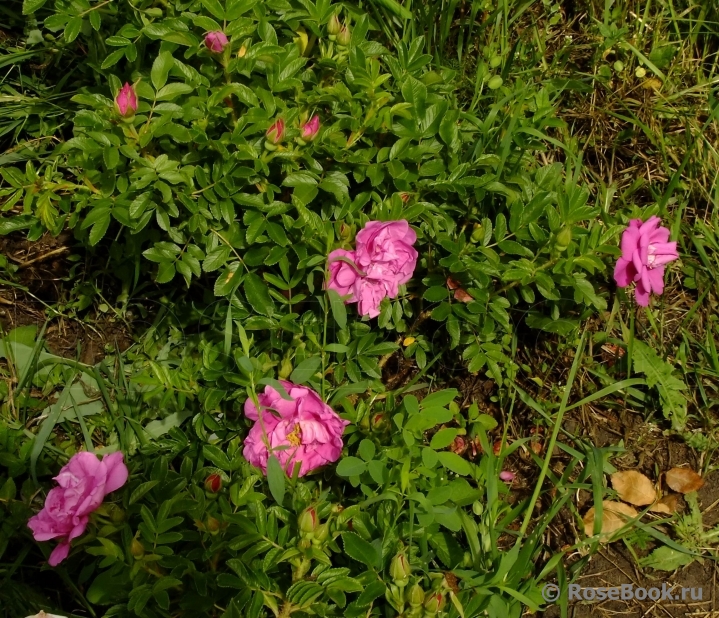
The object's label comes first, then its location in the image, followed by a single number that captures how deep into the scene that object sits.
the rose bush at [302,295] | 1.65
